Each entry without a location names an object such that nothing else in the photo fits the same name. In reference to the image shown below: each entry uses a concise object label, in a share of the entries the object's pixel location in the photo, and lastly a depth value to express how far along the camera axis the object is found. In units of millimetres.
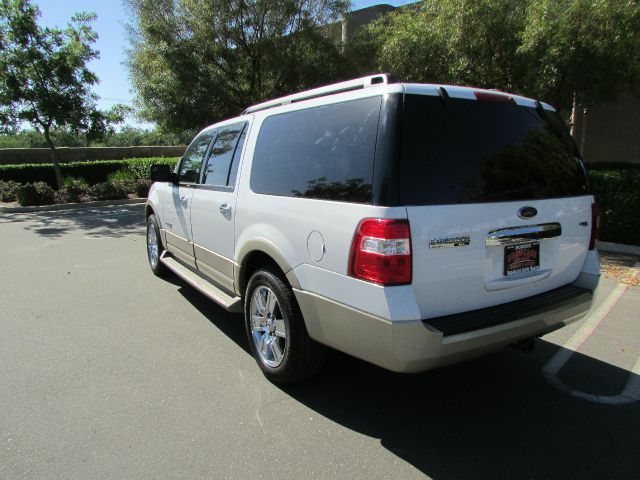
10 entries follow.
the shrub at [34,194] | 13805
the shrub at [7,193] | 15056
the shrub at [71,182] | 15568
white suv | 2510
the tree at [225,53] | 13305
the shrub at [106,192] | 15547
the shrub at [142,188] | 16703
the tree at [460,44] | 8594
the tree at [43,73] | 13656
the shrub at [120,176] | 18969
